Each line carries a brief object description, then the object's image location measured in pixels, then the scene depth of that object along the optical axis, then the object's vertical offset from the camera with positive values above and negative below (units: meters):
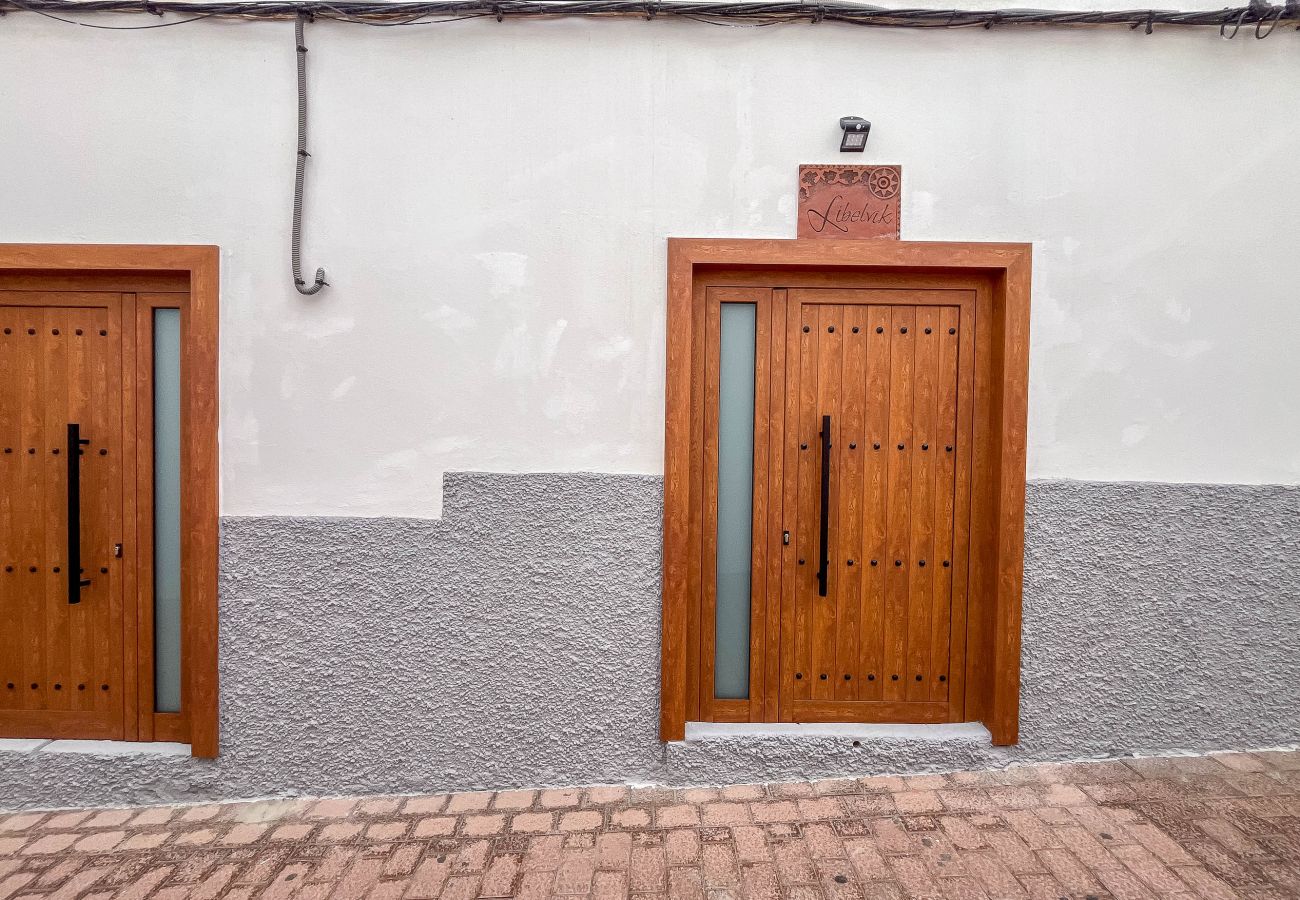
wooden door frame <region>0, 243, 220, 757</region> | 2.93 +0.11
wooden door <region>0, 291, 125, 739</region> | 3.02 -0.39
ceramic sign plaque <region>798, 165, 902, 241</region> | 2.98 +1.05
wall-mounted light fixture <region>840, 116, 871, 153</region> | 2.90 +1.32
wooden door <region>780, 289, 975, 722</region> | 3.11 -0.29
